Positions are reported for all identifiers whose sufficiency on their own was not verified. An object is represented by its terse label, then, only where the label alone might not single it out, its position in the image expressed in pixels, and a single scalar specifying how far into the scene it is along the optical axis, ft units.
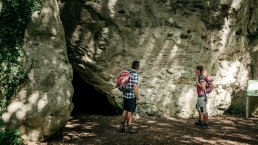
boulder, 27.14
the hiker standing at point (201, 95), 32.81
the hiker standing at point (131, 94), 29.66
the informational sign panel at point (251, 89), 40.86
